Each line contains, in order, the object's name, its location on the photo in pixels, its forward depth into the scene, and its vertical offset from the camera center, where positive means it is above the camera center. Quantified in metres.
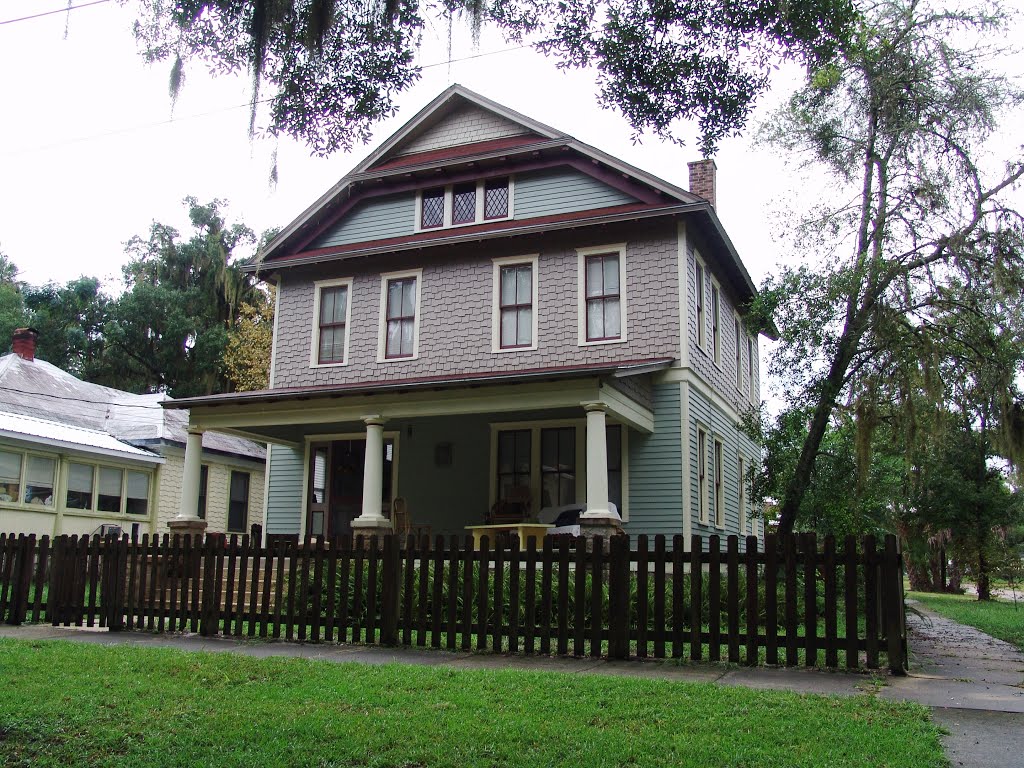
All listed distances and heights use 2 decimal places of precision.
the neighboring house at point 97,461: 20.17 +1.53
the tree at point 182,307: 38.72 +9.20
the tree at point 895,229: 15.66 +5.39
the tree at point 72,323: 39.50 +8.55
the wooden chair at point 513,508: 16.16 +0.46
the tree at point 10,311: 38.06 +9.00
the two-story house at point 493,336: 16.03 +3.74
